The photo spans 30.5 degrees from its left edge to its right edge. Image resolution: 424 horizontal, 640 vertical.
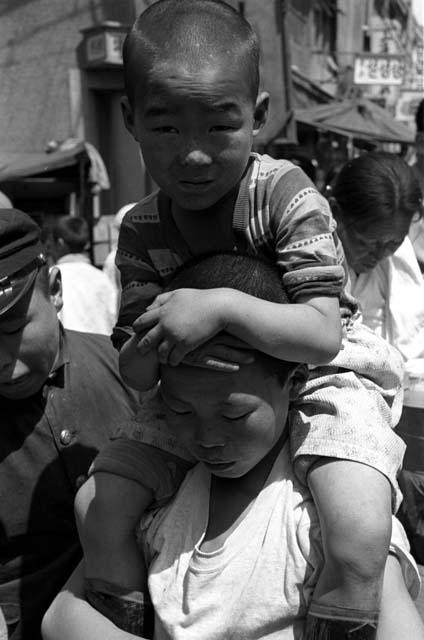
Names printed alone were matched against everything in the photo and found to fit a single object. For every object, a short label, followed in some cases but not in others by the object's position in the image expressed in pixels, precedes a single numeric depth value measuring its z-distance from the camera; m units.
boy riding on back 1.51
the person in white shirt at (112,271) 4.69
